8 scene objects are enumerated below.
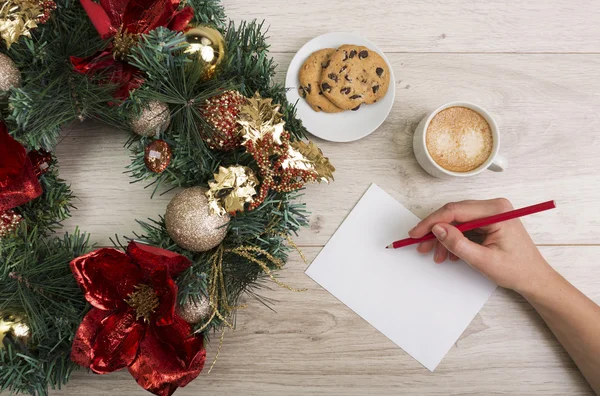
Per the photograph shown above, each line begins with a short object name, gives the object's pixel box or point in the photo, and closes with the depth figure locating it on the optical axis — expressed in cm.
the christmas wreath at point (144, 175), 57
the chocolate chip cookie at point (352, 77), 75
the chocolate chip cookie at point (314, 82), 77
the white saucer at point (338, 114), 77
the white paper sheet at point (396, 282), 78
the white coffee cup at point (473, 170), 73
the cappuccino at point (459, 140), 75
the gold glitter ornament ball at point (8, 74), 57
